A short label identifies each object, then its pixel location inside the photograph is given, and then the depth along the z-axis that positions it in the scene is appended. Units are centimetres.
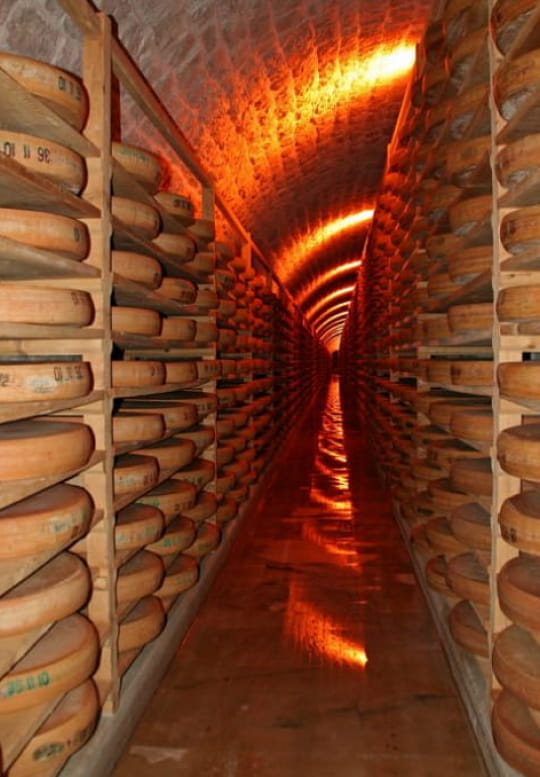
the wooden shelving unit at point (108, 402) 197
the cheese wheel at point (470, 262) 293
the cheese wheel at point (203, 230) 418
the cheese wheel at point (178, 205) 358
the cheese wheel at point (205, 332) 404
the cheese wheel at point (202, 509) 379
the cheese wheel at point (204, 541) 387
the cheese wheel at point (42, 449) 186
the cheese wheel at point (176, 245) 346
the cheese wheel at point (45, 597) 187
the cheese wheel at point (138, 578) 270
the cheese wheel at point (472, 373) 287
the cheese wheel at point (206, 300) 411
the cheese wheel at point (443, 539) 324
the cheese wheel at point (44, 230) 207
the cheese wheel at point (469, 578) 274
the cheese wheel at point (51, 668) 192
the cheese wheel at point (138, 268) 282
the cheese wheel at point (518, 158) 210
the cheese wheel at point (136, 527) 269
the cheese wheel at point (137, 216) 281
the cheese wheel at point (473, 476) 271
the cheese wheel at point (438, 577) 343
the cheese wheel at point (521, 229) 214
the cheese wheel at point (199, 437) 393
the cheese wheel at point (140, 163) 288
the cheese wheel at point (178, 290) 343
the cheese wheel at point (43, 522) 186
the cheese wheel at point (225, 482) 483
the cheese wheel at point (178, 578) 331
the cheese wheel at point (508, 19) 212
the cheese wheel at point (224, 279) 519
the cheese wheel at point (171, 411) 334
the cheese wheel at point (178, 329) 340
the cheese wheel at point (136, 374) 274
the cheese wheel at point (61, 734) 196
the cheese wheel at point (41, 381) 188
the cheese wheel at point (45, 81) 213
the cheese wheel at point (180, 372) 339
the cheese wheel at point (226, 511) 479
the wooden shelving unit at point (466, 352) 228
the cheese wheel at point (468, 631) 278
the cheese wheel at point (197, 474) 383
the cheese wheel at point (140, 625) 275
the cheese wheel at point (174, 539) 324
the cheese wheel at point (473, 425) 273
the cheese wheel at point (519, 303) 211
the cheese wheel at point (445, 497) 330
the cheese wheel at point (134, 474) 271
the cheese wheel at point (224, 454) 496
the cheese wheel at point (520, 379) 205
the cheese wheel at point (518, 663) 202
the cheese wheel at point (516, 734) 201
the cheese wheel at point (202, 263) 411
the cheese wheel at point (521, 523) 209
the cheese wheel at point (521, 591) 206
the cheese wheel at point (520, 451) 207
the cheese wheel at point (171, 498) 319
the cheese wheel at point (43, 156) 206
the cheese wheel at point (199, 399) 410
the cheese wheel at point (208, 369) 402
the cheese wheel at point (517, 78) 208
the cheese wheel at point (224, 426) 493
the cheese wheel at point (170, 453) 324
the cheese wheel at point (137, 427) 271
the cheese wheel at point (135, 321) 278
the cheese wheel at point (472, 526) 271
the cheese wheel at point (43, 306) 194
